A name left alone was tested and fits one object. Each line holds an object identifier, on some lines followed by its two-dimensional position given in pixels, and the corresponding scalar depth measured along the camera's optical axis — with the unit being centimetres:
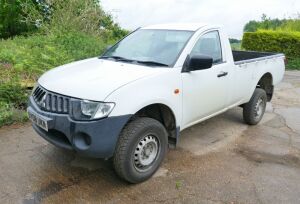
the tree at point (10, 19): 1744
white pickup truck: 341
